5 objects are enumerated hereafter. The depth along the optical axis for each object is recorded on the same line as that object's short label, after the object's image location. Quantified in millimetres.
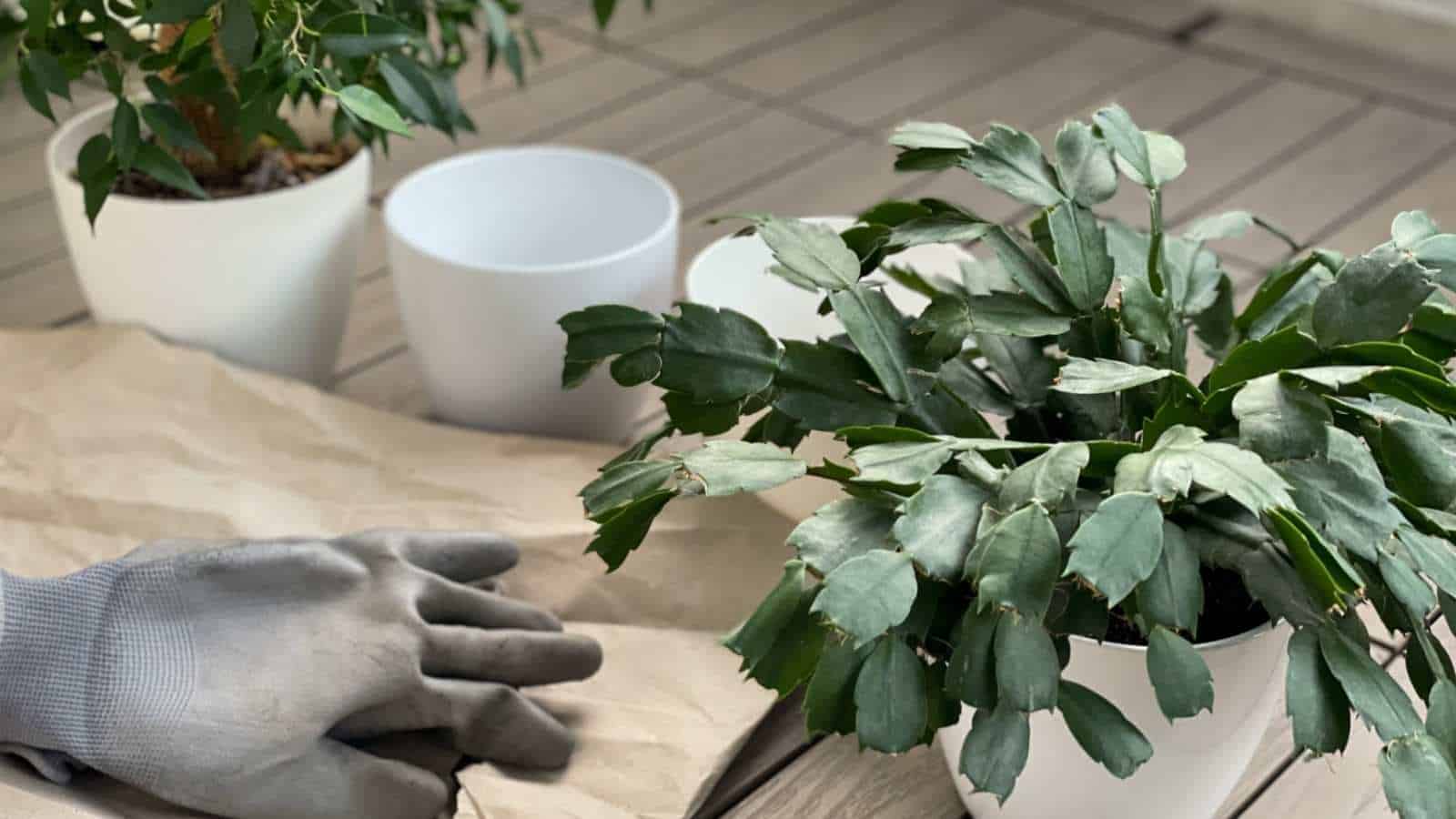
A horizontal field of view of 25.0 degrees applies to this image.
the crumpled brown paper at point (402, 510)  1496
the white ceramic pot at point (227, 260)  1672
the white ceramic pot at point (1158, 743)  1364
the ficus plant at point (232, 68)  1448
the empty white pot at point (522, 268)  1666
